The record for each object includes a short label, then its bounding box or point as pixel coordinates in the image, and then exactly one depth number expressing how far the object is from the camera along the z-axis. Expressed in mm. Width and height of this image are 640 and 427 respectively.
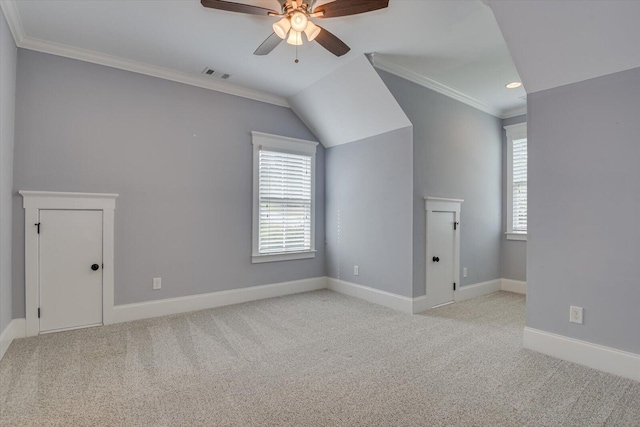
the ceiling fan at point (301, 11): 2182
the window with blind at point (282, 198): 4453
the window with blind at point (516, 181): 4980
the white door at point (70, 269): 3135
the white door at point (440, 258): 4055
